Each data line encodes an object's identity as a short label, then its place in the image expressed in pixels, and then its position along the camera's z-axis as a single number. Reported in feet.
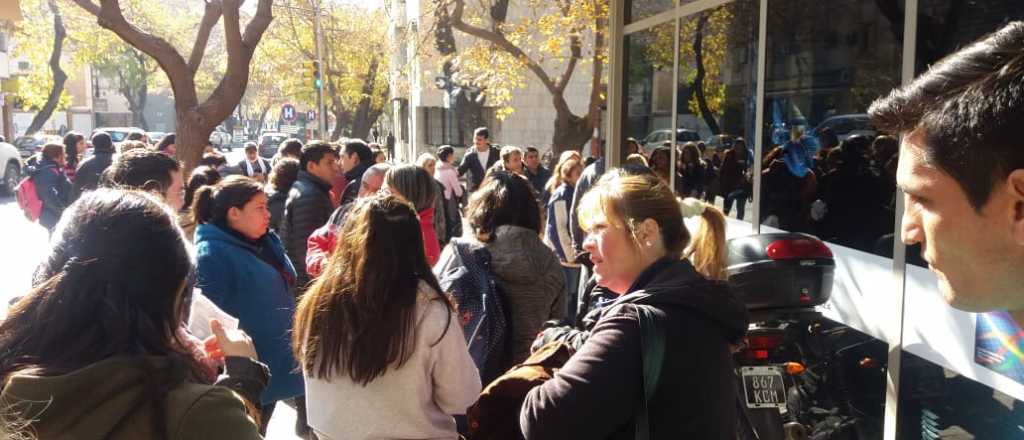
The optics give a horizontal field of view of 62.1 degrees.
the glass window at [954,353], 11.06
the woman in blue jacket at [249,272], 13.52
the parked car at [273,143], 129.98
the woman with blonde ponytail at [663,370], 6.95
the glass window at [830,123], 13.61
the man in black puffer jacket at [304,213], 21.16
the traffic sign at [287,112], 108.27
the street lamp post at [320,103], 84.53
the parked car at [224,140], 148.25
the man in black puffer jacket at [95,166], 27.66
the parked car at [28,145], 107.96
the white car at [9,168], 78.69
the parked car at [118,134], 132.05
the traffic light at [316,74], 86.53
